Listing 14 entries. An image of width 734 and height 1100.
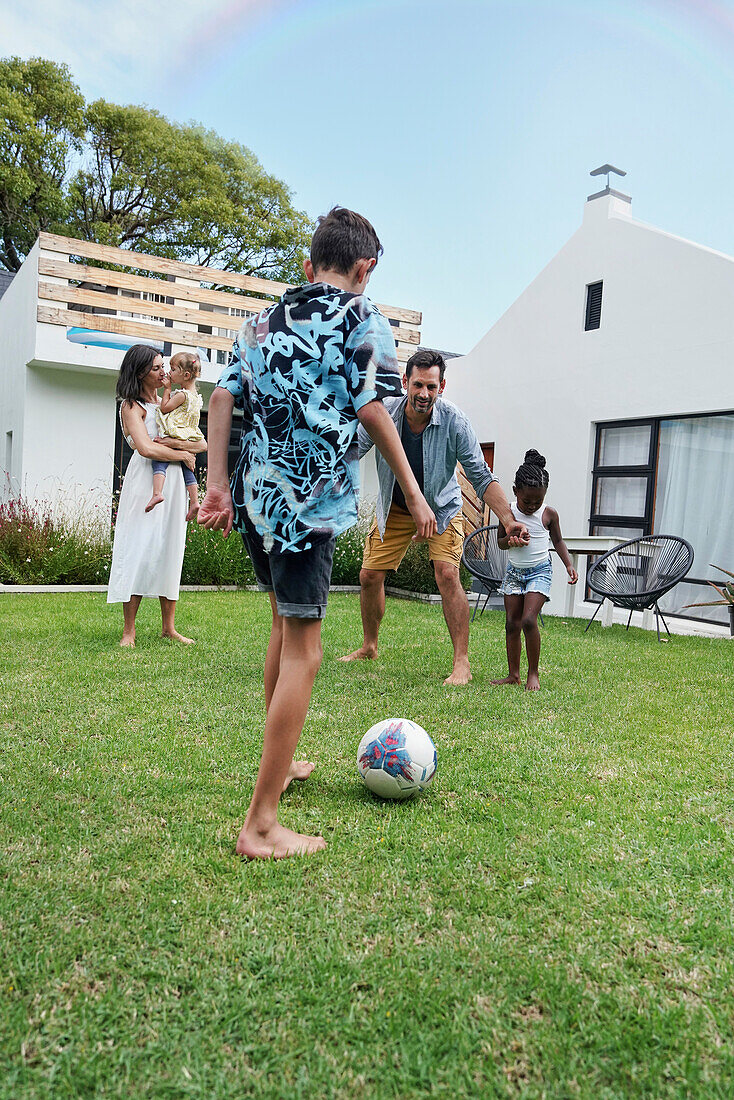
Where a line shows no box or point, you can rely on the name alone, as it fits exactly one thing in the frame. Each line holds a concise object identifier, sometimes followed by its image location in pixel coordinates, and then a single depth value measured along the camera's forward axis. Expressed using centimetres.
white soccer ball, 258
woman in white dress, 508
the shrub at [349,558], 973
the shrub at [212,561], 889
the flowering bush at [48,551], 822
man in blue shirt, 466
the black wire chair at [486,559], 785
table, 770
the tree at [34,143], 2166
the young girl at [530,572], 451
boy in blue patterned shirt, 213
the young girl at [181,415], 517
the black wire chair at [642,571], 705
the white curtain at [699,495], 829
